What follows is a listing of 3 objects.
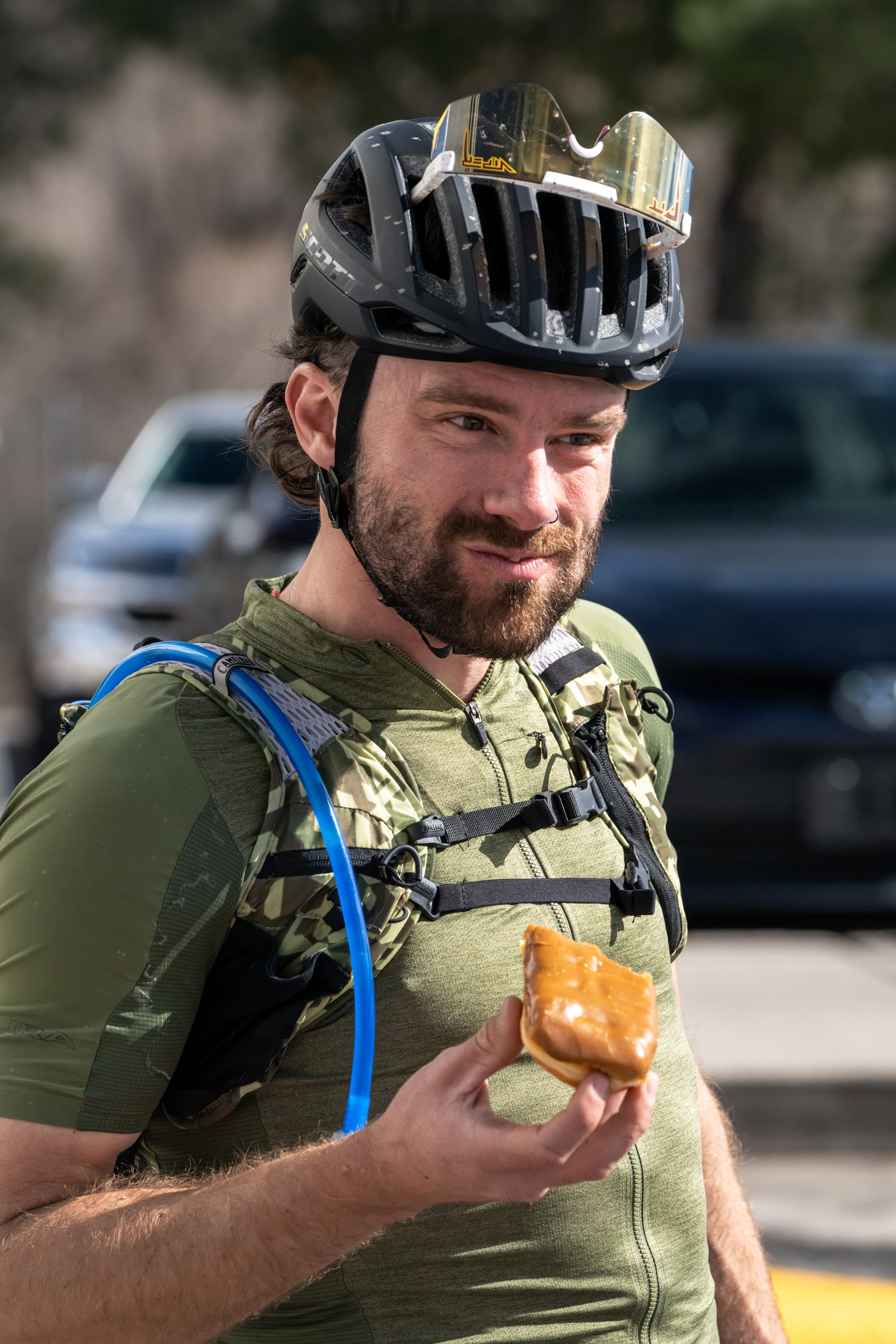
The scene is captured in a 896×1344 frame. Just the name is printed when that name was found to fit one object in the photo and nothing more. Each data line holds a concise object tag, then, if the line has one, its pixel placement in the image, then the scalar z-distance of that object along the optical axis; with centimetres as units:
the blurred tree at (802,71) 2361
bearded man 317
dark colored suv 1036
